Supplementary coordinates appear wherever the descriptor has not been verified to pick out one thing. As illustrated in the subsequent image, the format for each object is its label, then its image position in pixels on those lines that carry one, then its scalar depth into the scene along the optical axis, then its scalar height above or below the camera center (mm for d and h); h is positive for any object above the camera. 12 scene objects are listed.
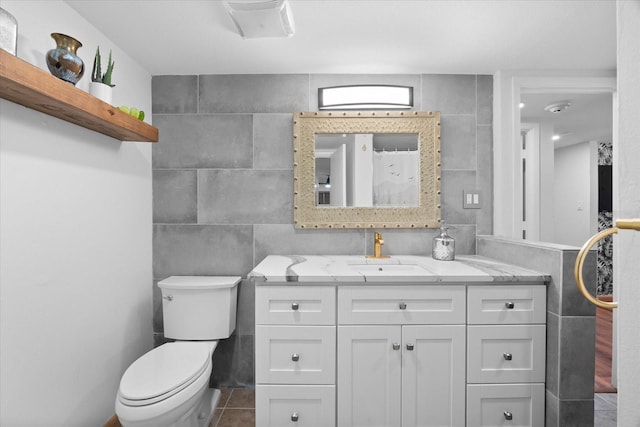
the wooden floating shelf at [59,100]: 1043 +420
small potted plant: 1523 +604
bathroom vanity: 1617 -699
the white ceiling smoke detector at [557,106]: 2779 +915
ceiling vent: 1457 +927
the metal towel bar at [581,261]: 669 -116
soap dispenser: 2078 -236
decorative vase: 1310 +614
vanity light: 2195 +775
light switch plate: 2264 +82
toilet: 1359 -764
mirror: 2230 +284
